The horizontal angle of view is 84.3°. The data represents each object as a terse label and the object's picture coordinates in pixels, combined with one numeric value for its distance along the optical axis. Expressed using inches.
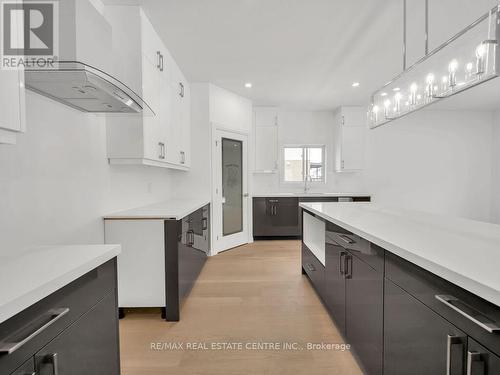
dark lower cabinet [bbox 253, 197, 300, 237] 211.3
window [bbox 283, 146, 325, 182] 236.2
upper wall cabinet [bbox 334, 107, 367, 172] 218.7
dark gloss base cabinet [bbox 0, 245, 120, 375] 28.5
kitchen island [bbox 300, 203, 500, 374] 30.2
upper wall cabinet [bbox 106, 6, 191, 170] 89.7
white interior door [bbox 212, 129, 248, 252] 171.6
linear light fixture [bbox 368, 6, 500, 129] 55.3
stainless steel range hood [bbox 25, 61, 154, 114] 46.8
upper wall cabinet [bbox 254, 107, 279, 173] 221.6
